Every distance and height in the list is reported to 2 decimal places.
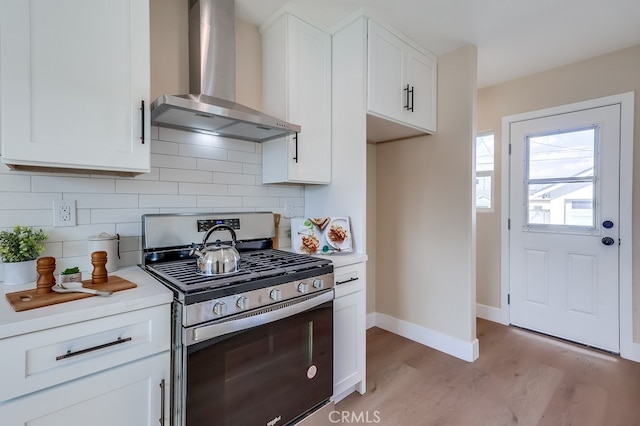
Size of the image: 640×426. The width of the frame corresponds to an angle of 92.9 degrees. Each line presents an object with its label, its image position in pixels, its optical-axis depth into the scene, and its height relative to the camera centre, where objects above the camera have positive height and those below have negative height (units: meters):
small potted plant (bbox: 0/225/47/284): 1.23 -0.18
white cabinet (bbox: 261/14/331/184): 1.99 +0.78
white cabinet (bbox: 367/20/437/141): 2.09 +0.98
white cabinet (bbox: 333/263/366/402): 1.84 -0.76
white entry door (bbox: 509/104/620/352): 2.56 -0.14
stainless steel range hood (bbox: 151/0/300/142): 1.62 +0.77
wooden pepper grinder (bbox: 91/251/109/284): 1.25 -0.24
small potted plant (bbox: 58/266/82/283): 1.23 -0.27
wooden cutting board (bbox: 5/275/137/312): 1.00 -0.31
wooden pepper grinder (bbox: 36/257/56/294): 1.11 -0.25
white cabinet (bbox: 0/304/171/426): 0.91 -0.54
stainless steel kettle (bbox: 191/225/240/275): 1.39 -0.23
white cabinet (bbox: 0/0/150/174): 1.11 +0.51
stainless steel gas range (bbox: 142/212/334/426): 1.16 -0.51
